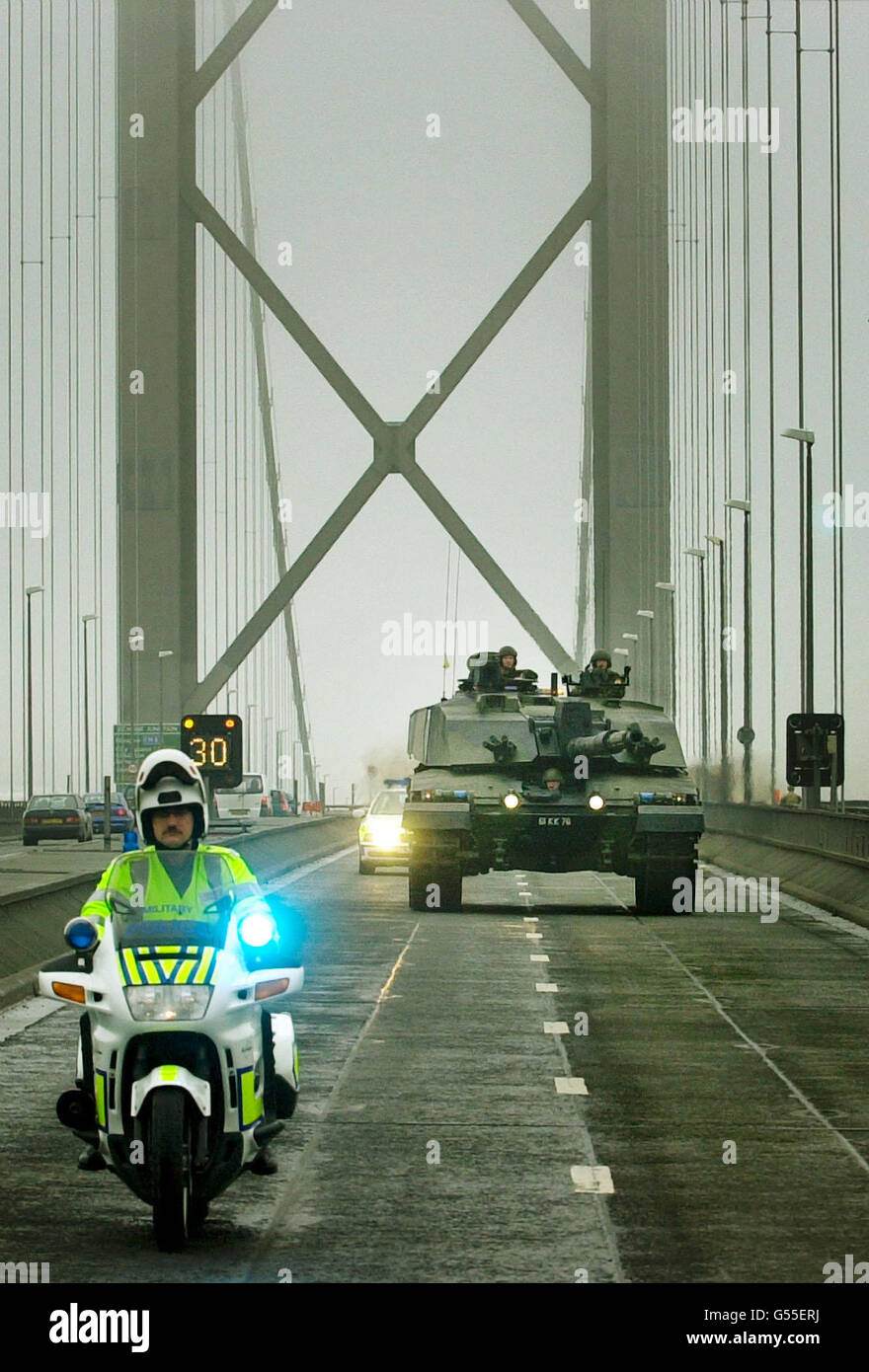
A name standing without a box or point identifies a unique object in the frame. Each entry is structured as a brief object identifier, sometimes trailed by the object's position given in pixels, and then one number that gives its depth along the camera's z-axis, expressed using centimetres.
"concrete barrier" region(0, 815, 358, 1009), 1634
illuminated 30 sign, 2842
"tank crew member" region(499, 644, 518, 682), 2944
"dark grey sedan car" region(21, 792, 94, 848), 5809
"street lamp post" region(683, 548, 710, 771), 5784
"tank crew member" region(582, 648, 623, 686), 2947
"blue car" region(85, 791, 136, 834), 6481
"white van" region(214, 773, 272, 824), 6288
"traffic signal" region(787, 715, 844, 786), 3412
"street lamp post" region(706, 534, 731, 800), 5503
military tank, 2609
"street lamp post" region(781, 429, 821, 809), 3653
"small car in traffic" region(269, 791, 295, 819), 8044
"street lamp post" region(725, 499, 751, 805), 4878
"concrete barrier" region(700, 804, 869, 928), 2640
